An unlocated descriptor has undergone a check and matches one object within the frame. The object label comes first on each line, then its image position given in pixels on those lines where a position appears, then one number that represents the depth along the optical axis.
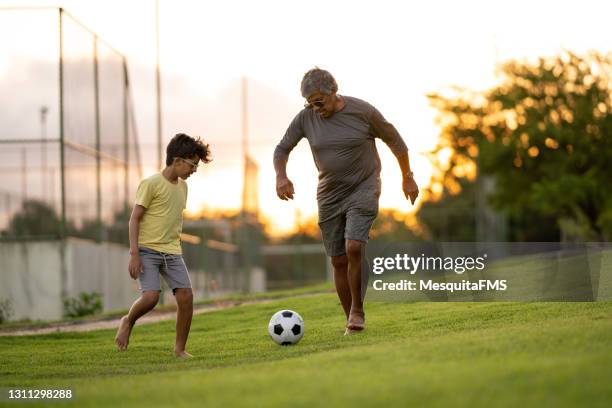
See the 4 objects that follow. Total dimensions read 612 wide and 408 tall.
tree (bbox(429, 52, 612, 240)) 61.16
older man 17.55
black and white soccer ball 17.80
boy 16.95
